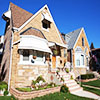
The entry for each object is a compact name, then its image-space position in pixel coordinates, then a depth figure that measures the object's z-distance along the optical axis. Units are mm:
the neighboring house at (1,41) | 18267
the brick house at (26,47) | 12234
